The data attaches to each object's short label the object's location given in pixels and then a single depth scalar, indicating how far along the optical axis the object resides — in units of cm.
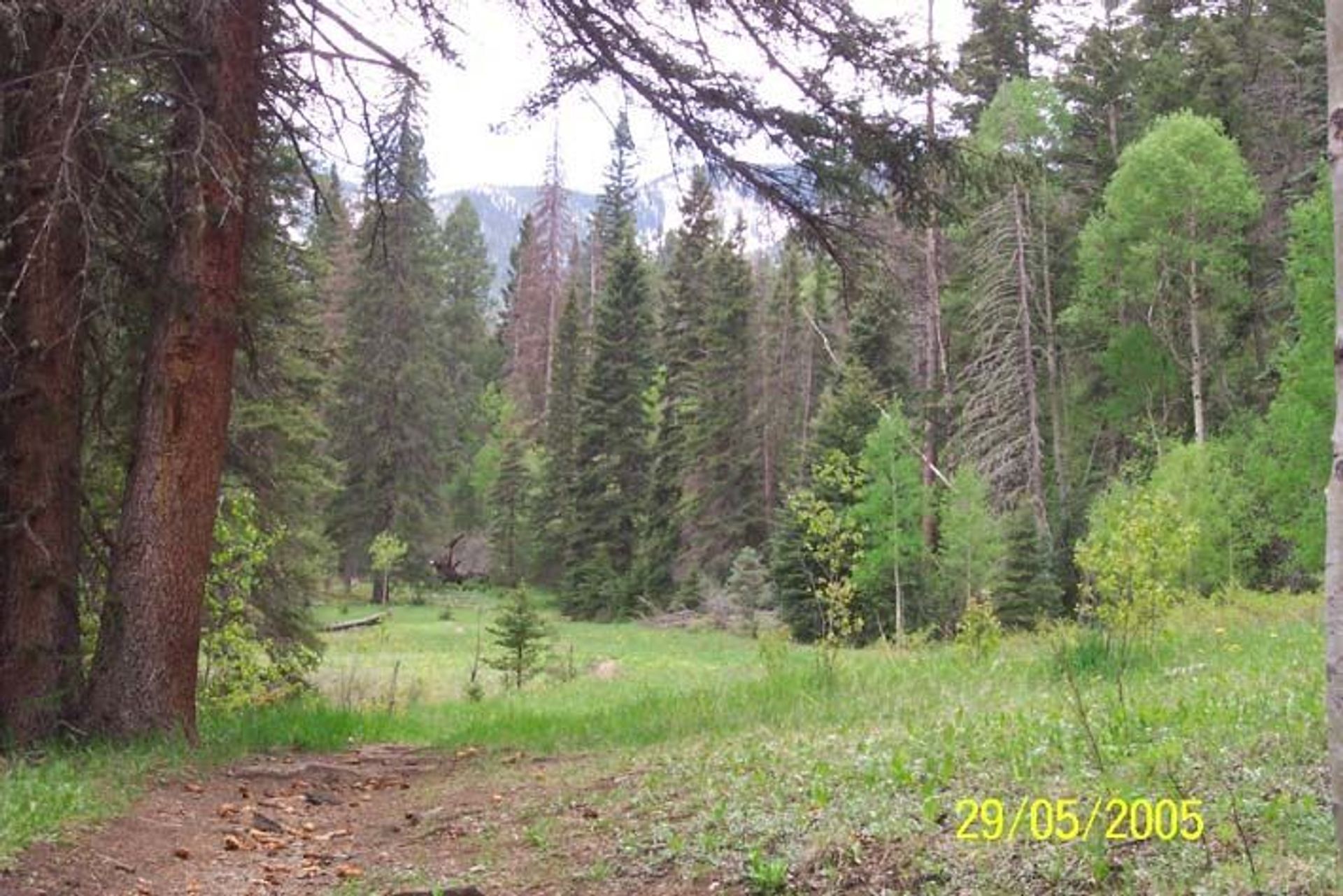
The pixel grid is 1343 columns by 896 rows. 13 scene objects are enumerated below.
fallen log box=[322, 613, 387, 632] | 3266
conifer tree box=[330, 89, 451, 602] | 4153
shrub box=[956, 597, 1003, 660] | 995
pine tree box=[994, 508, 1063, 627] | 2427
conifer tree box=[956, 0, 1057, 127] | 3272
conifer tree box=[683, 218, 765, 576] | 4262
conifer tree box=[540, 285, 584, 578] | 4809
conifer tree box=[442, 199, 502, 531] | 5966
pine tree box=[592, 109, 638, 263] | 6172
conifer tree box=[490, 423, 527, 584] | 5259
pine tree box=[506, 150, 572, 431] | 6044
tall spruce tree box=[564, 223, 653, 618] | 4566
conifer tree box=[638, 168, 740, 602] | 4425
